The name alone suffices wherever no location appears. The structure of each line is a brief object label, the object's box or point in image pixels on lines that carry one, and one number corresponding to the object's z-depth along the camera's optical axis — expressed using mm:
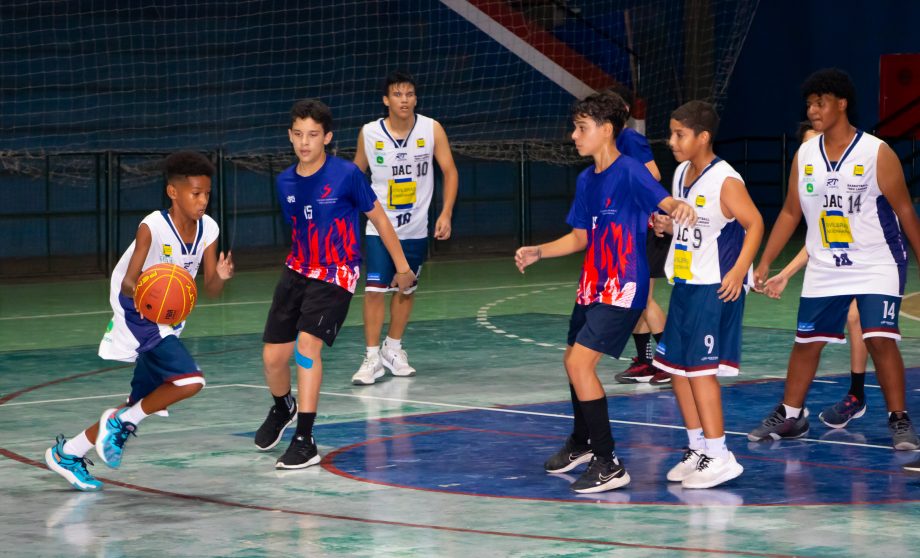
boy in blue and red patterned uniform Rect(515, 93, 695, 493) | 14242
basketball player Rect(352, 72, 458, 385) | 22172
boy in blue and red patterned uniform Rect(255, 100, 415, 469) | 15930
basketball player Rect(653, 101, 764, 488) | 14266
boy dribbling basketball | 14531
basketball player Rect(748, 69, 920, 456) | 16109
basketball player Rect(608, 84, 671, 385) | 20562
